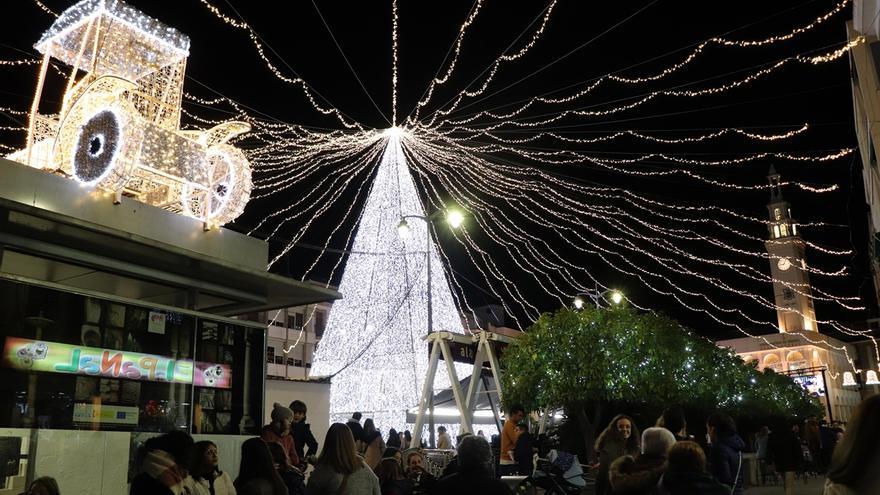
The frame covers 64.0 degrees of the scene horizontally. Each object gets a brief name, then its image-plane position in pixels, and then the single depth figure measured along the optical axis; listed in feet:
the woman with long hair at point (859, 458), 10.80
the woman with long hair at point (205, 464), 18.34
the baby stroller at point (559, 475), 31.22
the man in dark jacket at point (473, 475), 15.94
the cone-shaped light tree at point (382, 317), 76.43
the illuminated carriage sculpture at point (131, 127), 33.65
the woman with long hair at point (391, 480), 24.56
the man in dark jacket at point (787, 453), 42.91
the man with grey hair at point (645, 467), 15.71
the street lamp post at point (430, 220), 57.98
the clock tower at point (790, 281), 276.00
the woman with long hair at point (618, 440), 25.14
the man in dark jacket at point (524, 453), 36.81
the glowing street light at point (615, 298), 87.45
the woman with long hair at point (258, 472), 17.42
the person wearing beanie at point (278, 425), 27.07
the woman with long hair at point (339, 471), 17.33
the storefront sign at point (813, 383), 232.32
